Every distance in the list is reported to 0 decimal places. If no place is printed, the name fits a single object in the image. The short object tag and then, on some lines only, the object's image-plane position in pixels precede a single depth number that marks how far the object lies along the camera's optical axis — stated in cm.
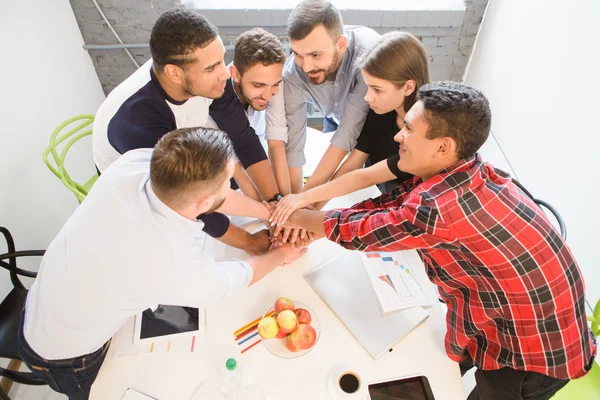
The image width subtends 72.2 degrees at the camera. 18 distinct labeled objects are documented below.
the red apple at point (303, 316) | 135
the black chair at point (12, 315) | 150
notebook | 134
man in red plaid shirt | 115
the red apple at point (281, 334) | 133
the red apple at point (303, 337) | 129
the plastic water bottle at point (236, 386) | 118
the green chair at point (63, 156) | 191
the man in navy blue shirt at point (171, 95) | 148
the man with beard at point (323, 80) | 163
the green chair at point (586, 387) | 148
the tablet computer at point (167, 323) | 134
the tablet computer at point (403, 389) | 122
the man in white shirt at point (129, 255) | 112
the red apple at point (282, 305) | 137
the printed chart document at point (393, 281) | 143
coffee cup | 121
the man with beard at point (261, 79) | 170
